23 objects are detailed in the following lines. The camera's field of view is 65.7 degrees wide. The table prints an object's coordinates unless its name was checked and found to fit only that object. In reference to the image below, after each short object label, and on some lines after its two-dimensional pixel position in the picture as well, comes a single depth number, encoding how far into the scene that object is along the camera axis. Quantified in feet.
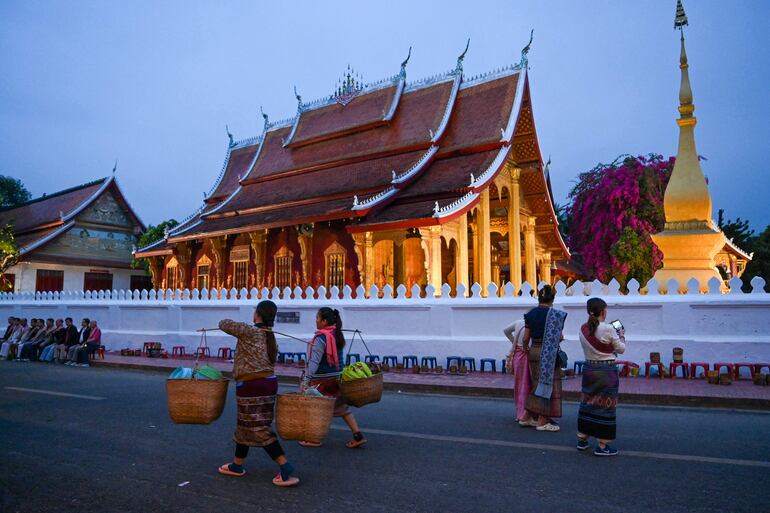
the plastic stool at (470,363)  33.71
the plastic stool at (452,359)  33.71
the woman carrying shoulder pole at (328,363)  15.94
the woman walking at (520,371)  19.42
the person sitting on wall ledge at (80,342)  43.75
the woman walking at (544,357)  18.30
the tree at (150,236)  94.68
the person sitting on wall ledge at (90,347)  43.27
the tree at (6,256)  76.69
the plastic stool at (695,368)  28.30
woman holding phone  15.38
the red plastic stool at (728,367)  27.09
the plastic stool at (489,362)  33.17
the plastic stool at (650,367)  28.91
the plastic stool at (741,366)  27.76
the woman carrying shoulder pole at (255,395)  12.94
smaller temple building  84.74
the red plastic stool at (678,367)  28.73
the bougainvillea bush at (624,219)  70.90
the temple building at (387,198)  48.01
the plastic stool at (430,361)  34.50
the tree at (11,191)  138.92
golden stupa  36.70
